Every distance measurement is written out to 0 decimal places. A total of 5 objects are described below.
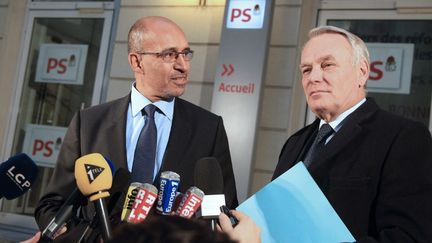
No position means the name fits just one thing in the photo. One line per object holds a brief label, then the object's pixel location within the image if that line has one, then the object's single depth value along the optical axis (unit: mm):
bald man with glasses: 2211
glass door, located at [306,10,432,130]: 5473
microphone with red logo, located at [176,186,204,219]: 1520
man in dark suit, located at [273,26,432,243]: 1601
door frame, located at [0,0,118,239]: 6738
